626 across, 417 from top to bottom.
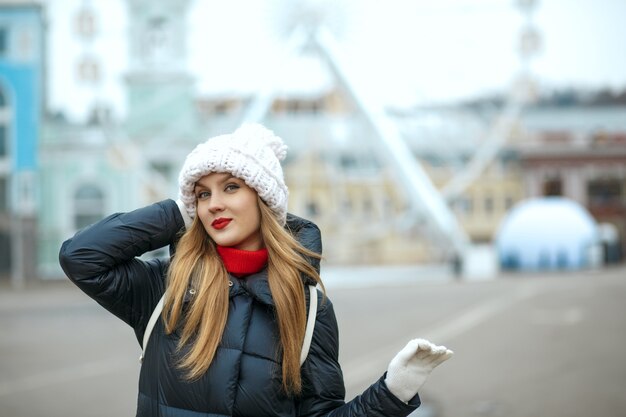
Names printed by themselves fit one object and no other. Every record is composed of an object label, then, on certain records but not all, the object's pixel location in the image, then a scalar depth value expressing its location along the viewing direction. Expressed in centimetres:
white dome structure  3034
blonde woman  187
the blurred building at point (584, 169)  3856
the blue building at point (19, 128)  2866
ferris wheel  2808
